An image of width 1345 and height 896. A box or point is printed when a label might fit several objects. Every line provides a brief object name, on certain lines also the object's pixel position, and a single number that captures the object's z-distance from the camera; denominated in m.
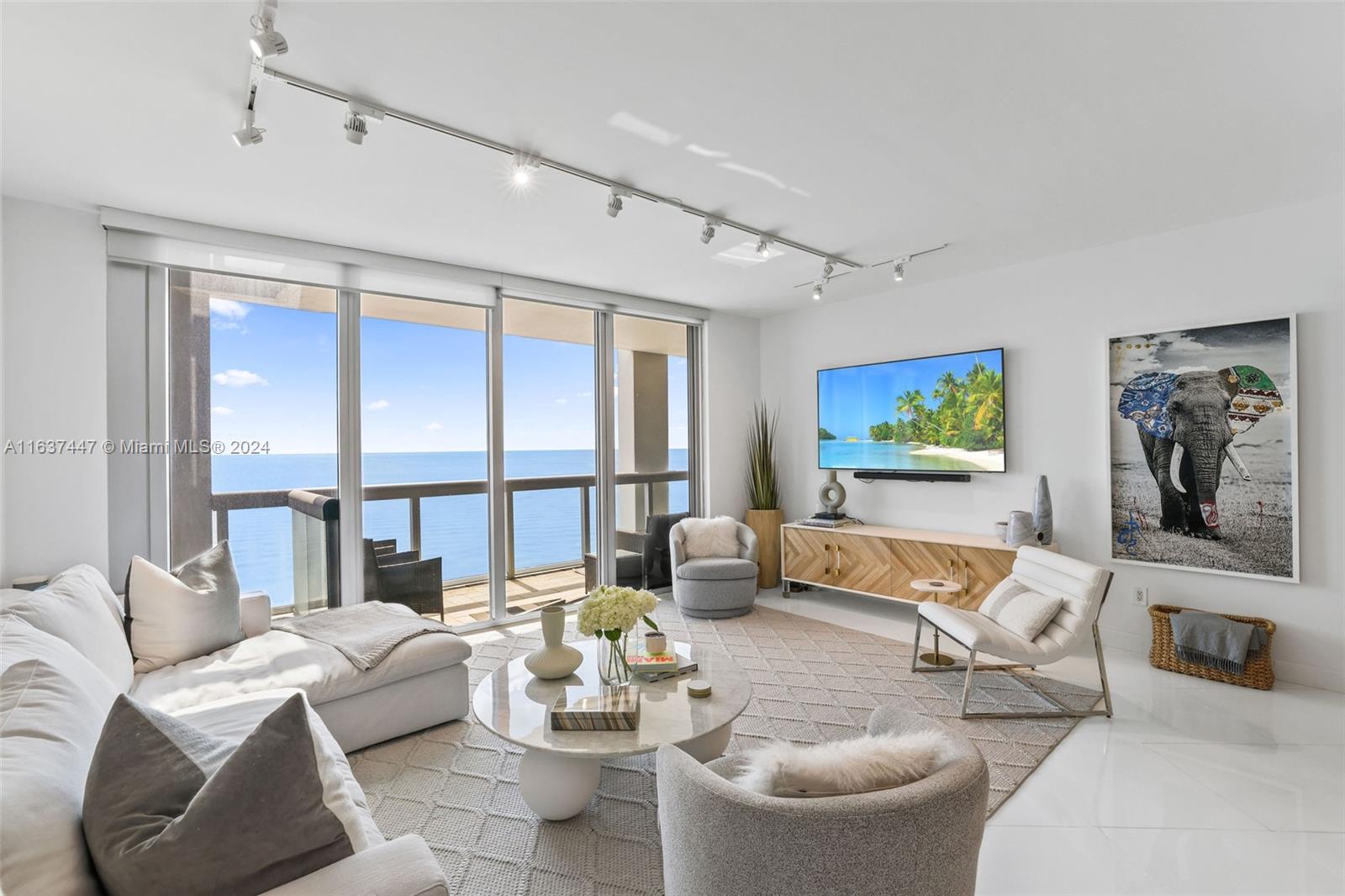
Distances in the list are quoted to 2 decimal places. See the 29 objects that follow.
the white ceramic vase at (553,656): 2.54
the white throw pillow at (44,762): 0.97
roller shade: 3.23
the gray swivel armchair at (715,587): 4.75
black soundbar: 4.68
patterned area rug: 1.99
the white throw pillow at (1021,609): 2.99
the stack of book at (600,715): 2.10
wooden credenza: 4.15
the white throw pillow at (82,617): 2.04
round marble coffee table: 2.02
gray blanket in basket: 3.23
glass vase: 2.52
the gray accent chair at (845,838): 1.15
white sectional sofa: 1.02
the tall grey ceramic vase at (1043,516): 4.04
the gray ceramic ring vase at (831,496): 5.27
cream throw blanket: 2.73
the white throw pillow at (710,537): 5.11
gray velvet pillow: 1.02
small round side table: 3.69
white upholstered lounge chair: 2.90
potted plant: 5.70
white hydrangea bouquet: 2.38
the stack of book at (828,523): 5.14
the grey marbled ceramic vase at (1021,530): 4.02
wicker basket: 3.24
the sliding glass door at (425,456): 4.07
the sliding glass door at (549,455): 4.71
